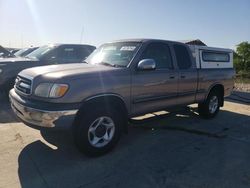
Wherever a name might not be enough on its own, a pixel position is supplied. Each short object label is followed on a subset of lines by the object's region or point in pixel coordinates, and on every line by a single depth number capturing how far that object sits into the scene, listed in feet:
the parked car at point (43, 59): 18.36
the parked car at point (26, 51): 25.98
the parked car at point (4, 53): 26.58
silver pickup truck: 9.19
